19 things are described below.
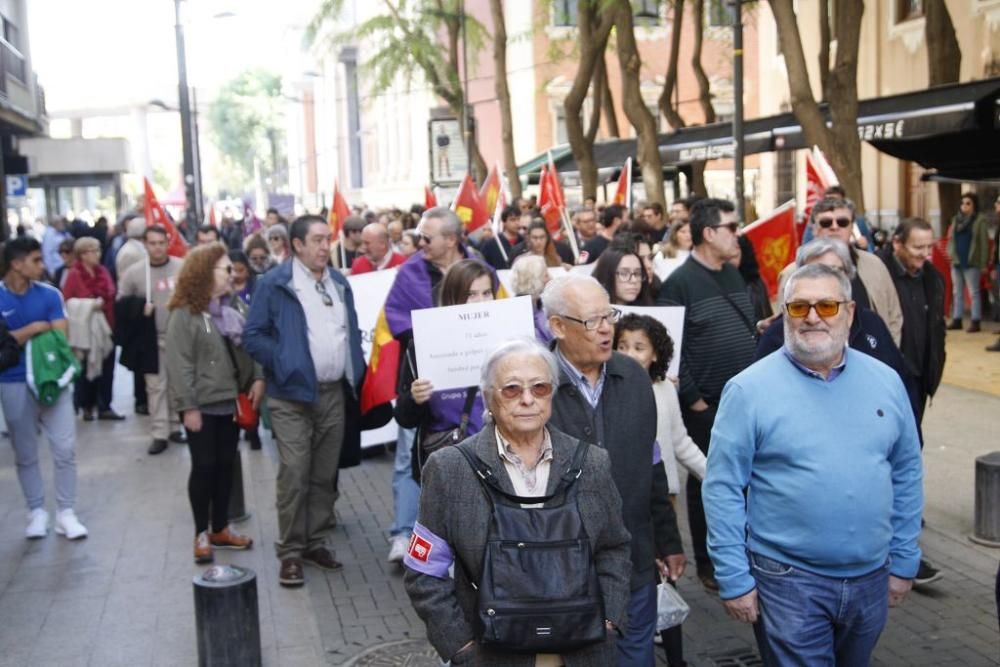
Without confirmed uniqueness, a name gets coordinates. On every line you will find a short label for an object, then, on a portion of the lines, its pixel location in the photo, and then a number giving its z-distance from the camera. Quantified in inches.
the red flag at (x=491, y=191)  631.8
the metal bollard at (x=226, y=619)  231.3
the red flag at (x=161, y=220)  540.1
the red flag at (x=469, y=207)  524.4
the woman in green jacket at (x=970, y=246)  669.3
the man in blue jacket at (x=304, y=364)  292.0
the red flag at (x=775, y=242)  384.2
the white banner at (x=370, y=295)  368.5
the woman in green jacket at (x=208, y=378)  314.3
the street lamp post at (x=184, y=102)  935.7
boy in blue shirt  335.3
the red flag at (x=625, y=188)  668.1
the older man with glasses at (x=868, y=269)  284.2
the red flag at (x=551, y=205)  661.3
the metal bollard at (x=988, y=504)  308.2
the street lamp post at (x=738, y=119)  678.3
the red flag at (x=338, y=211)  651.5
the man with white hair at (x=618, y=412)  179.2
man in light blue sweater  160.9
